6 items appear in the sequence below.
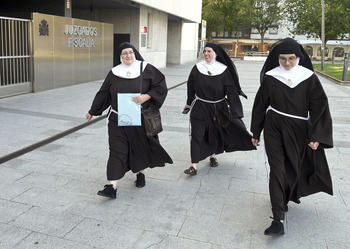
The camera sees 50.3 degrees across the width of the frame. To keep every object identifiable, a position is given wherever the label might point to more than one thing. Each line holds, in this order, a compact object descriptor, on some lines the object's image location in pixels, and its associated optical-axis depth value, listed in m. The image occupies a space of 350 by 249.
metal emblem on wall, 11.16
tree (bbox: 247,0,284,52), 46.25
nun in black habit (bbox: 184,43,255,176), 4.84
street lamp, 26.33
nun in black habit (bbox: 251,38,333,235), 3.35
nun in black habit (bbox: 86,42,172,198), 4.03
